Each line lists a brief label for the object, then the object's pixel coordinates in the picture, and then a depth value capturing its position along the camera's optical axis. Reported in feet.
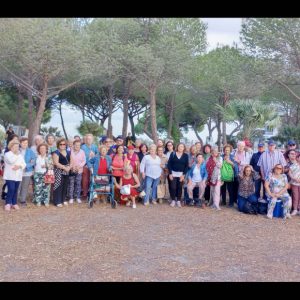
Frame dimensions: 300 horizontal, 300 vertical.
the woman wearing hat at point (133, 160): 29.40
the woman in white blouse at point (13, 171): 25.43
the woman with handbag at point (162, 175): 29.94
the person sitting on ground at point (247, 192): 27.27
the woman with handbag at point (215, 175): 28.48
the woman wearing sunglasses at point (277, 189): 26.37
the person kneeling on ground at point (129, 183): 28.32
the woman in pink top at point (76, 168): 28.22
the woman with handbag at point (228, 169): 28.89
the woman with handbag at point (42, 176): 26.81
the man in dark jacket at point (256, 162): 28.78
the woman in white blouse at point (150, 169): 29.01
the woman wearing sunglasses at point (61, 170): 27.25
